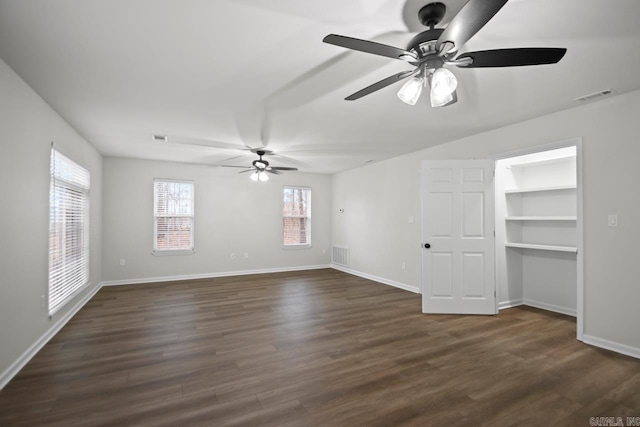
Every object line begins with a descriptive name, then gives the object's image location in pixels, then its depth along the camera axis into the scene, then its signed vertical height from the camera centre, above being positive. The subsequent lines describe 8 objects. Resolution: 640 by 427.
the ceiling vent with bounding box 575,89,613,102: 2.93 +1.21
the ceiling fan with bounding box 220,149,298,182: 5.36 +0.90
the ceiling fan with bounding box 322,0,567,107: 1.40 +0.88
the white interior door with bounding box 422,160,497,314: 4.23 -0.29
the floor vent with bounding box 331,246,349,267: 7.59 -1.02
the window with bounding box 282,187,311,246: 7.80 +0.00
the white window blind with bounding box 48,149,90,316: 3.46 -0.19
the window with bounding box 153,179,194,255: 6.43 -0.03
